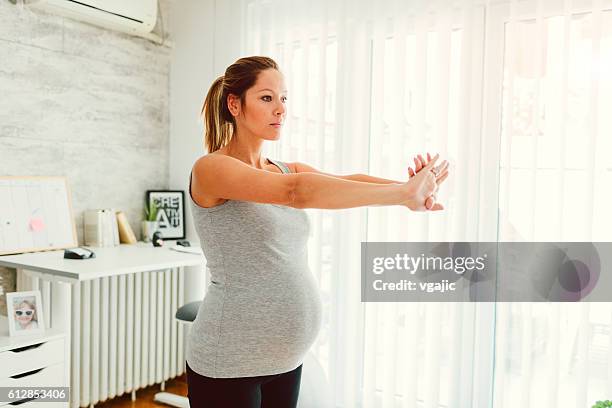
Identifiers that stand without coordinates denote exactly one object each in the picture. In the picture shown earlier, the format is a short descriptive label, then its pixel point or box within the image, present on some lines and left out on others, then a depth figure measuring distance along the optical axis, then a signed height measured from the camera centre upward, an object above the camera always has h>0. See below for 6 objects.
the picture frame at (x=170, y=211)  3.45 -0.15
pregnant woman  1.26 -0.18
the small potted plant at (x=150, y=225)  3.38 -0.23
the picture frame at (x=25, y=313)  2.40 -0.55
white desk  2.53 -0.64
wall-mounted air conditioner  2.88 +0.88
